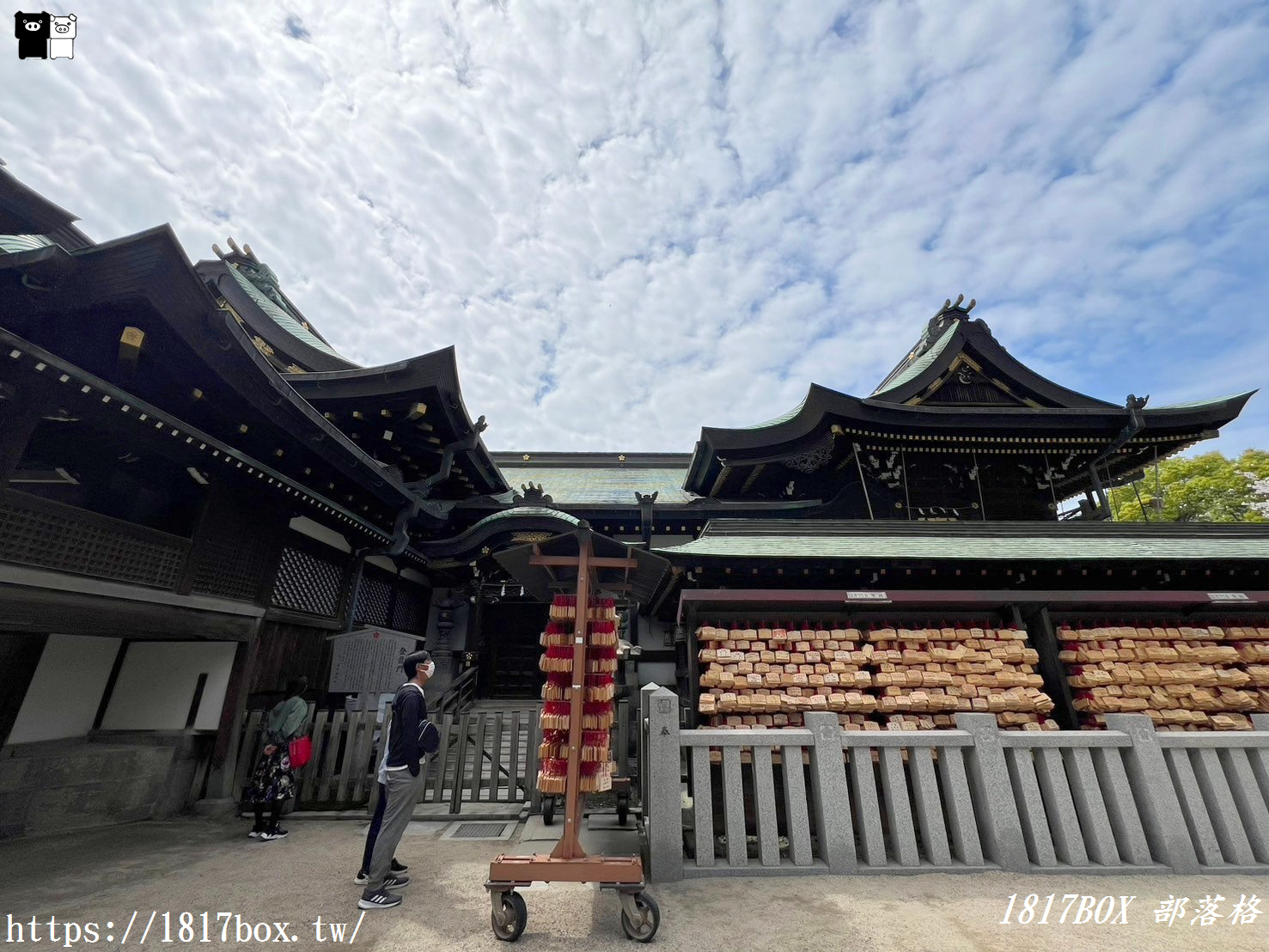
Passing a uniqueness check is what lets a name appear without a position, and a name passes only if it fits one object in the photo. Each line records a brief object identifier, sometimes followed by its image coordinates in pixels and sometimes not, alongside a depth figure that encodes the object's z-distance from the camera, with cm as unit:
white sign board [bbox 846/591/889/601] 704
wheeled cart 376
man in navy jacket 435
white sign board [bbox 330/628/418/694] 912
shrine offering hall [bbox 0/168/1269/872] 523
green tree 2541
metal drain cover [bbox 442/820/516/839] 631
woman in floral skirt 618
